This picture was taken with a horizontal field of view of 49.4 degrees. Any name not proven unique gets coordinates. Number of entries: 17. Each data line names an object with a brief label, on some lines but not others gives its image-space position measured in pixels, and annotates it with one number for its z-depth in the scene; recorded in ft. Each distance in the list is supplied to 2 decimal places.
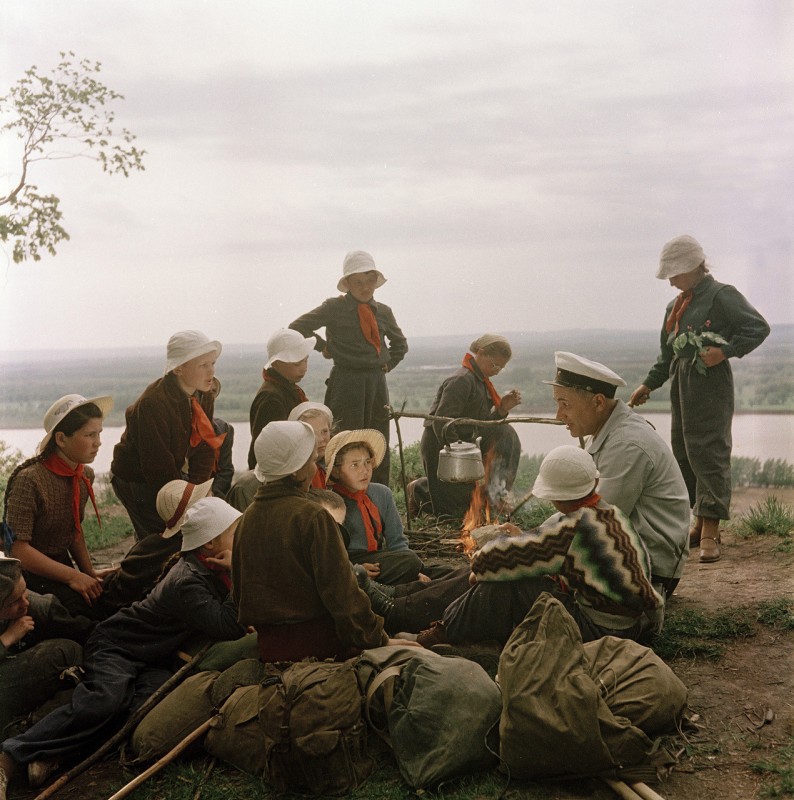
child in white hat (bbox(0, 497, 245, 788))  14.02
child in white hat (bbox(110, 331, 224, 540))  18.80
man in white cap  15.24
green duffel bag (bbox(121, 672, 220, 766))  12.87
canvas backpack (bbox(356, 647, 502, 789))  11.62
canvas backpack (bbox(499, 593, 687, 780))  11.21
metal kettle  21.25
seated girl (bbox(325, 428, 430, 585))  17.43
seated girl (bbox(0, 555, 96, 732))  14.03
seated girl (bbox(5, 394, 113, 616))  16.08
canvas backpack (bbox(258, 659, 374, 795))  11.56
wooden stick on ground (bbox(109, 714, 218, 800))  11.82
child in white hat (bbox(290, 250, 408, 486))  25.86
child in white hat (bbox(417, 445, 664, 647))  13.48
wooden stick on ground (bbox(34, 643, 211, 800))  12.40
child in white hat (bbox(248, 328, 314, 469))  20.66
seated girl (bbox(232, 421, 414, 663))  13.19
